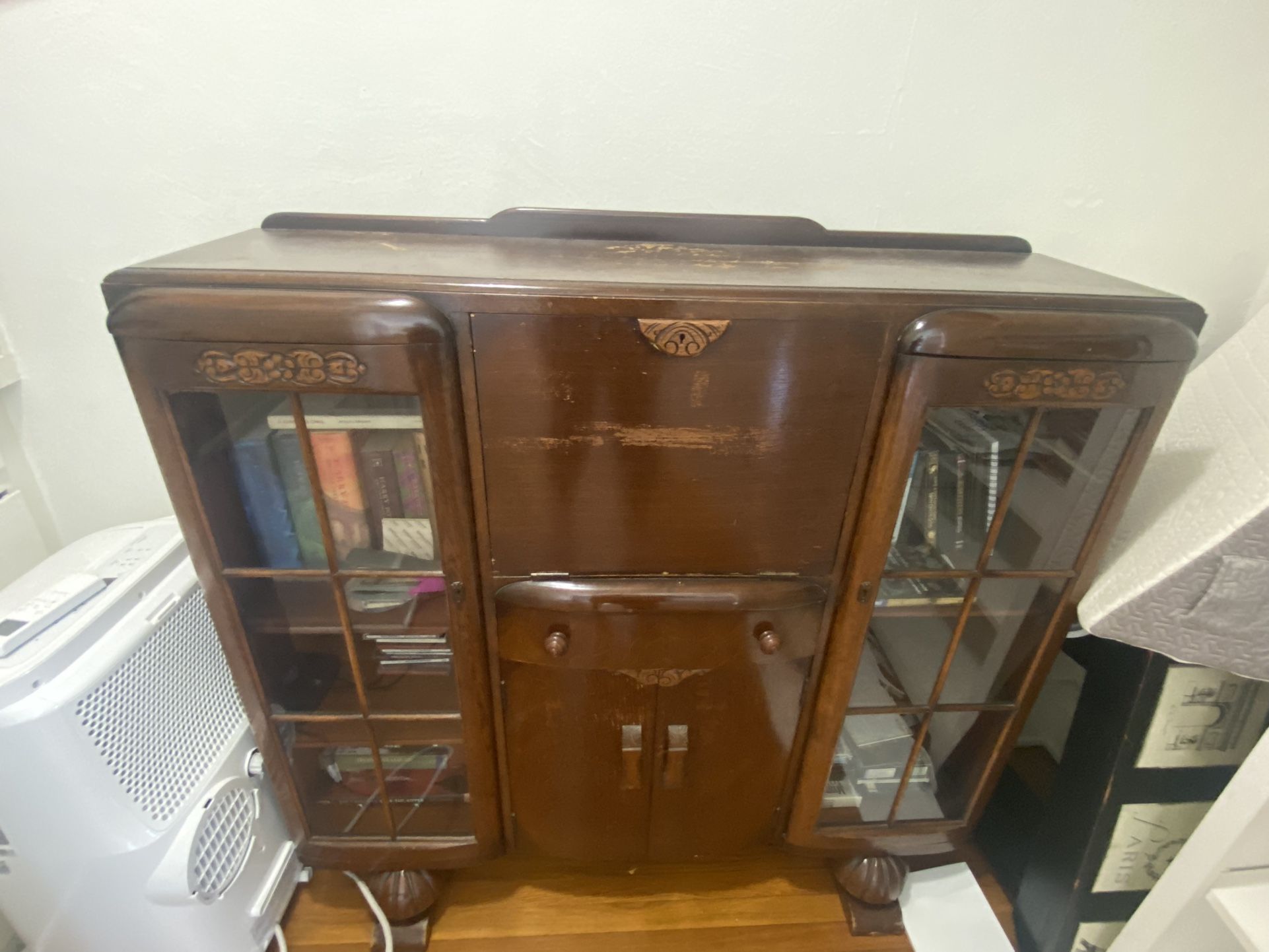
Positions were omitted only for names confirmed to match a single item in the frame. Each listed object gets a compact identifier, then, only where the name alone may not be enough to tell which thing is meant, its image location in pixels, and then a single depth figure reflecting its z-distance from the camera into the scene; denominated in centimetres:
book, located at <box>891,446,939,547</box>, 82
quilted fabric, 73
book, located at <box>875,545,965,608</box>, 87
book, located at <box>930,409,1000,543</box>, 79
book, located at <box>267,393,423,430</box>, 72
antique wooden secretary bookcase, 67
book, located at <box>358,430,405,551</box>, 76
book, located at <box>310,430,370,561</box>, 76
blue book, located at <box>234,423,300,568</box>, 79
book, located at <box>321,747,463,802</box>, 101
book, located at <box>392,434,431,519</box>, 77
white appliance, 75
